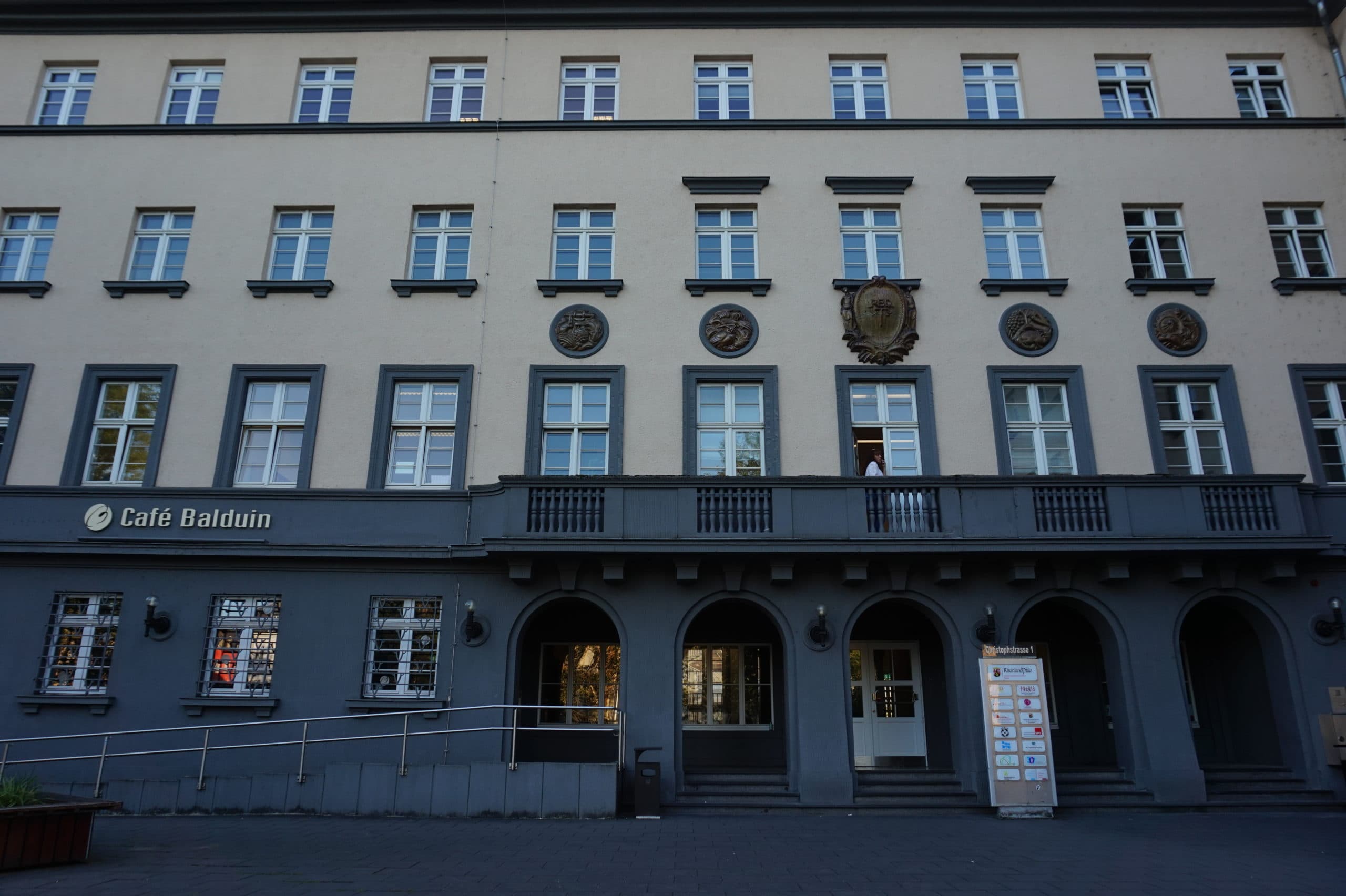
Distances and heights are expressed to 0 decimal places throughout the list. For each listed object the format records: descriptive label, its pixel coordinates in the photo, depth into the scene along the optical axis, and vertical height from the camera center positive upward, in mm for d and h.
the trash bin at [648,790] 12750 -1403
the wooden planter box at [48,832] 8734 -1459
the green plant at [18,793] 8875 -1060
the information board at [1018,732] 12789 -536
